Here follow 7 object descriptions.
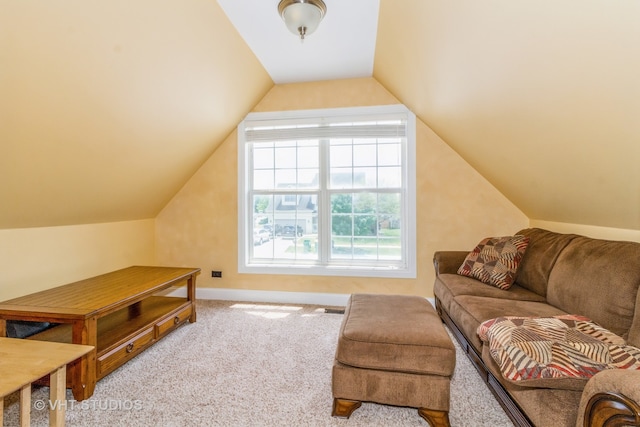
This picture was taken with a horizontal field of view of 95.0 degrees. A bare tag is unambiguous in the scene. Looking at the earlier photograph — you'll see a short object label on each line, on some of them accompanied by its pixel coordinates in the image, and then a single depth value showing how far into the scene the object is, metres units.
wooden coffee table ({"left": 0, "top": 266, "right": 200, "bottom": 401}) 1.73
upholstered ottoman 1.48
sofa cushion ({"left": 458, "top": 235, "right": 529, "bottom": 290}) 2.35
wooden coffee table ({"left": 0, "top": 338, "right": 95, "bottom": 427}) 1.15
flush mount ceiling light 1.87
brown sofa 0.85
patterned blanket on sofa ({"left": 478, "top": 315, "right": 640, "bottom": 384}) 1.10
